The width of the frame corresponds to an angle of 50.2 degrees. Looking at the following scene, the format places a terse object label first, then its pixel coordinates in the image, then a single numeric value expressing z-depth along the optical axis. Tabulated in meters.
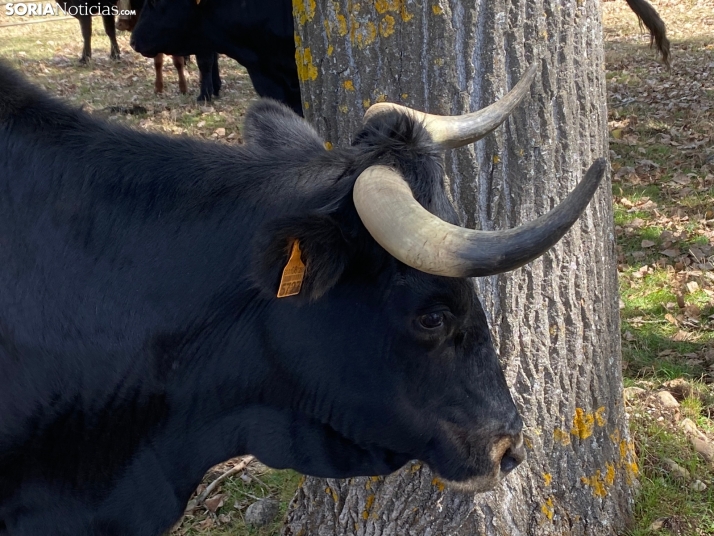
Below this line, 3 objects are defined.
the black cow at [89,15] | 15.16
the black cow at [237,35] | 8.10
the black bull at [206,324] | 2.31
